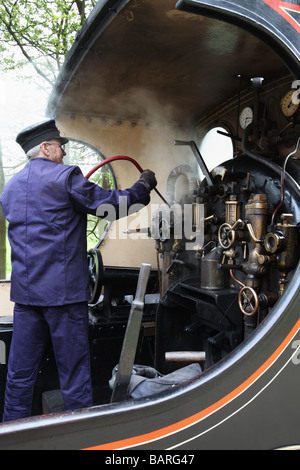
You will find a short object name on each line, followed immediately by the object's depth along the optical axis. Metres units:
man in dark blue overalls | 1.96
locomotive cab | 1.91
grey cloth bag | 1.63
